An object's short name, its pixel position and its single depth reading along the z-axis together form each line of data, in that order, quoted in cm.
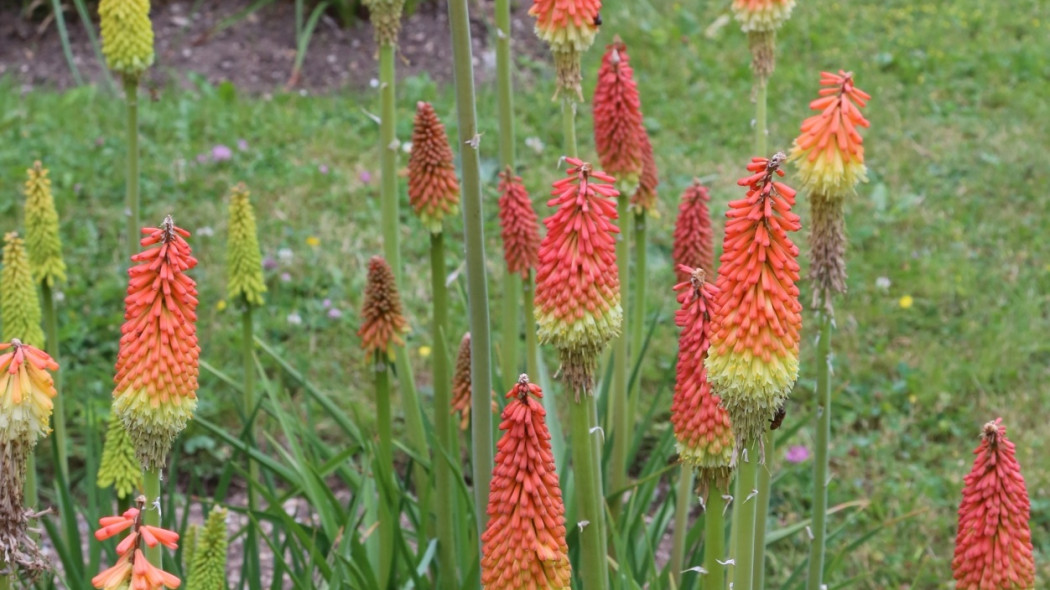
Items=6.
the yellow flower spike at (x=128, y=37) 382
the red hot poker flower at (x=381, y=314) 354
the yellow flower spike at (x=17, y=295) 349
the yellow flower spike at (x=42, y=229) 370
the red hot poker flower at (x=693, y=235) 385
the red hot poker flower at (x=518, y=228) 363
